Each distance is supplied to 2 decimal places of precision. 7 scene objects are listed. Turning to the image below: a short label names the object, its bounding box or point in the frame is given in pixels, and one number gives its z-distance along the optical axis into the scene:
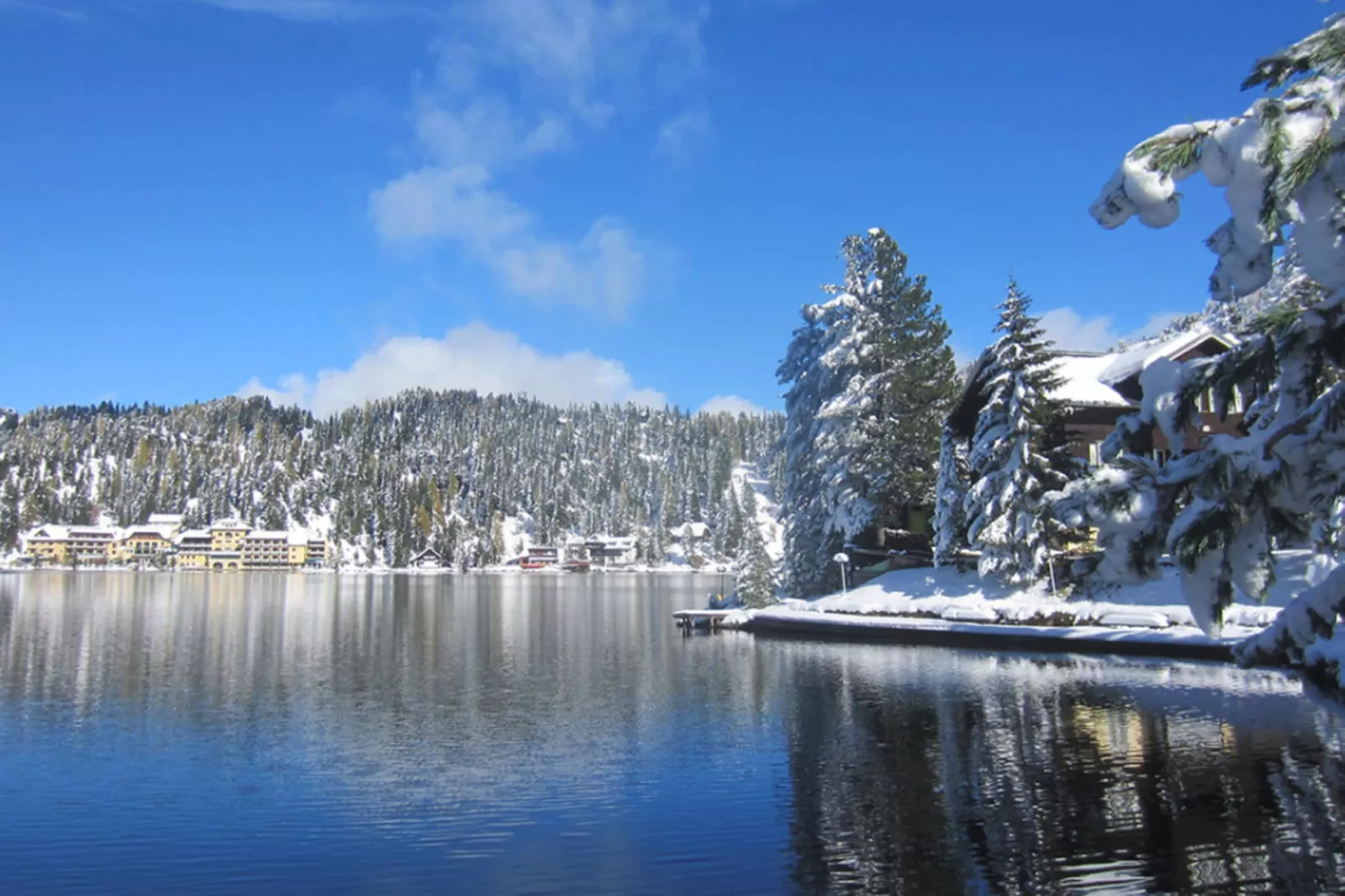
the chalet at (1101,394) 42.84
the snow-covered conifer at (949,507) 43.56
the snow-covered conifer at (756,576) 54.34
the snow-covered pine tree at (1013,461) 38.91
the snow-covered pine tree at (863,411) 48.50
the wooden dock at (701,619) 50.03
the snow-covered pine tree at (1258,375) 5.81
